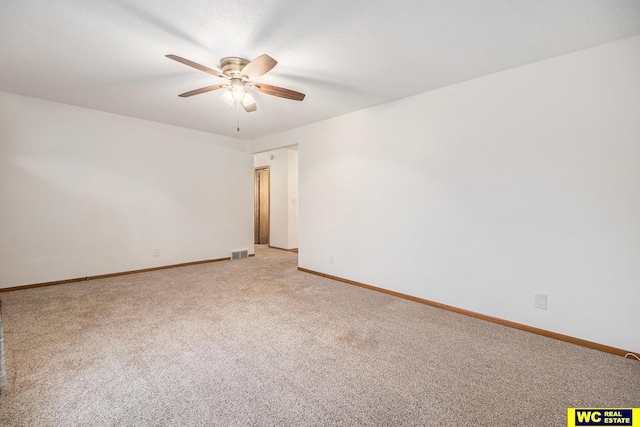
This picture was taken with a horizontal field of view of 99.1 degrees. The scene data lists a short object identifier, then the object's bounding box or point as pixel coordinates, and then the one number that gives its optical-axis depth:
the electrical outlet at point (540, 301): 2.39
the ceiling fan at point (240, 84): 2.23
